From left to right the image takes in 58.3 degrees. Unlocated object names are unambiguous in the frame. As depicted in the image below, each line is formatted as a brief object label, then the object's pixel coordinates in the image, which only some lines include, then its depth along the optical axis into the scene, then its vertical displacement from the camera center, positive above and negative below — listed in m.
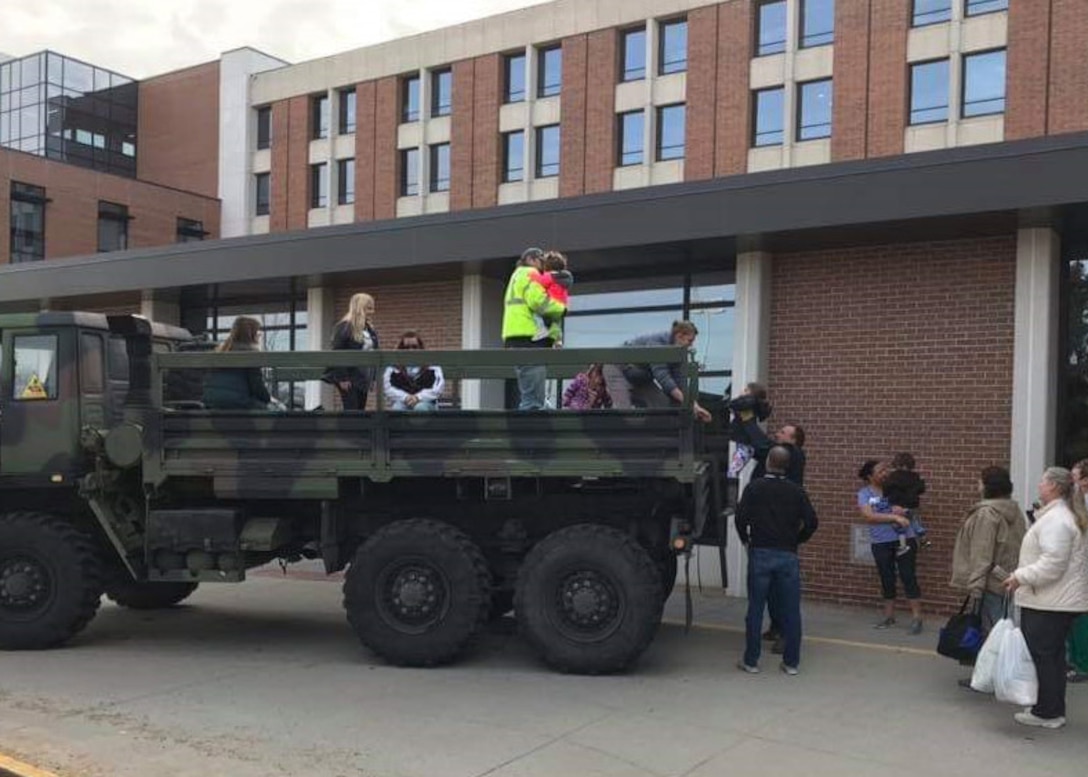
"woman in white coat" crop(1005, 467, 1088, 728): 5.52 -1.12
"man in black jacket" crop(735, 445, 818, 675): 6.79 -1.15
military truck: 6.67 -0.90
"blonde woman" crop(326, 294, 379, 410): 7.41 +0.24
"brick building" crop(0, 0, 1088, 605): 8.52 +1.06
